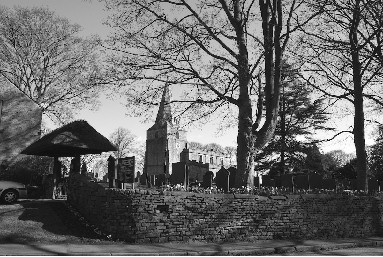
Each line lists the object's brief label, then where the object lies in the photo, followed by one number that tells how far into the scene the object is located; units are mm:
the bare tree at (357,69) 15414
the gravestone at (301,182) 24391
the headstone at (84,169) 15974
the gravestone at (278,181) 23127
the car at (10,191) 12461
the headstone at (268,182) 25766
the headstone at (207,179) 15898
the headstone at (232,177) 17625
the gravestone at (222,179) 14402
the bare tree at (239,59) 14039
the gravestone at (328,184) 24125
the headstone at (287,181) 22283
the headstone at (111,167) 11236
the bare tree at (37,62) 26859
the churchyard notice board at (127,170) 11117
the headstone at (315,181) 24266
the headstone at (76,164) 14812
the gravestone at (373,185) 24797
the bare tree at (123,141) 65300
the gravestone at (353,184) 25198
